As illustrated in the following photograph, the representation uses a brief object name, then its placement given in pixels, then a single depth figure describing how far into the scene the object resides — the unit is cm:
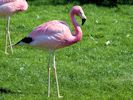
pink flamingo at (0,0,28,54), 1607
